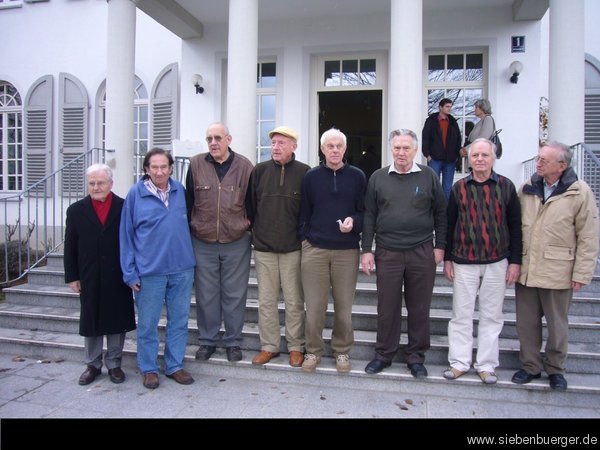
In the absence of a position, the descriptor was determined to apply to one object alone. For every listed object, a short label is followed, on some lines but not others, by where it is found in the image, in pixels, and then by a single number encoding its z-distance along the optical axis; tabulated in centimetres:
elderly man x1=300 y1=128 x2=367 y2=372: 347
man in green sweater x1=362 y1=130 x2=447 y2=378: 339
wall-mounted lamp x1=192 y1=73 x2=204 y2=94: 740
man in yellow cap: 360
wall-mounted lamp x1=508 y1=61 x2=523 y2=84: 637
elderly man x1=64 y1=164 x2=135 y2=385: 357
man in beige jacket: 314
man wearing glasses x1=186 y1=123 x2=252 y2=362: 366
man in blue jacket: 345
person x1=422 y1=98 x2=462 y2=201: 602
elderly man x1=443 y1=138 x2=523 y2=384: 331
